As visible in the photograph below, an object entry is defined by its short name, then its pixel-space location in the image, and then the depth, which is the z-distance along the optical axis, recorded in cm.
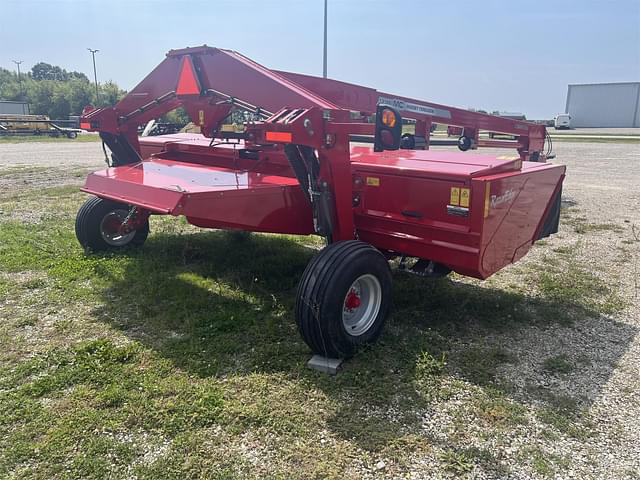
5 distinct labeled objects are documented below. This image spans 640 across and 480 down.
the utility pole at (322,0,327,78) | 1931
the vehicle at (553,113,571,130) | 5103
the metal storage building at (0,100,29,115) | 4681
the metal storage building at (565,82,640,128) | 5622
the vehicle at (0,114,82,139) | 2931
